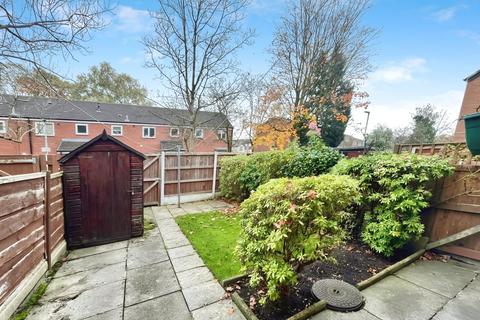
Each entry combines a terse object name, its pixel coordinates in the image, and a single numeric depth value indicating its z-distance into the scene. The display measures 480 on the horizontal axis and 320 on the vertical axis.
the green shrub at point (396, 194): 3.11
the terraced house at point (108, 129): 17.39
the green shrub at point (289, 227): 1.99
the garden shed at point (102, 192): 3.88
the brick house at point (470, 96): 12.34
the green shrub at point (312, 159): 4.70
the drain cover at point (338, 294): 2.22
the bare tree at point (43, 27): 3.08
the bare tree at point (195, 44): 9.55
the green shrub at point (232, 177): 7.04
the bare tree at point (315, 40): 10.02
